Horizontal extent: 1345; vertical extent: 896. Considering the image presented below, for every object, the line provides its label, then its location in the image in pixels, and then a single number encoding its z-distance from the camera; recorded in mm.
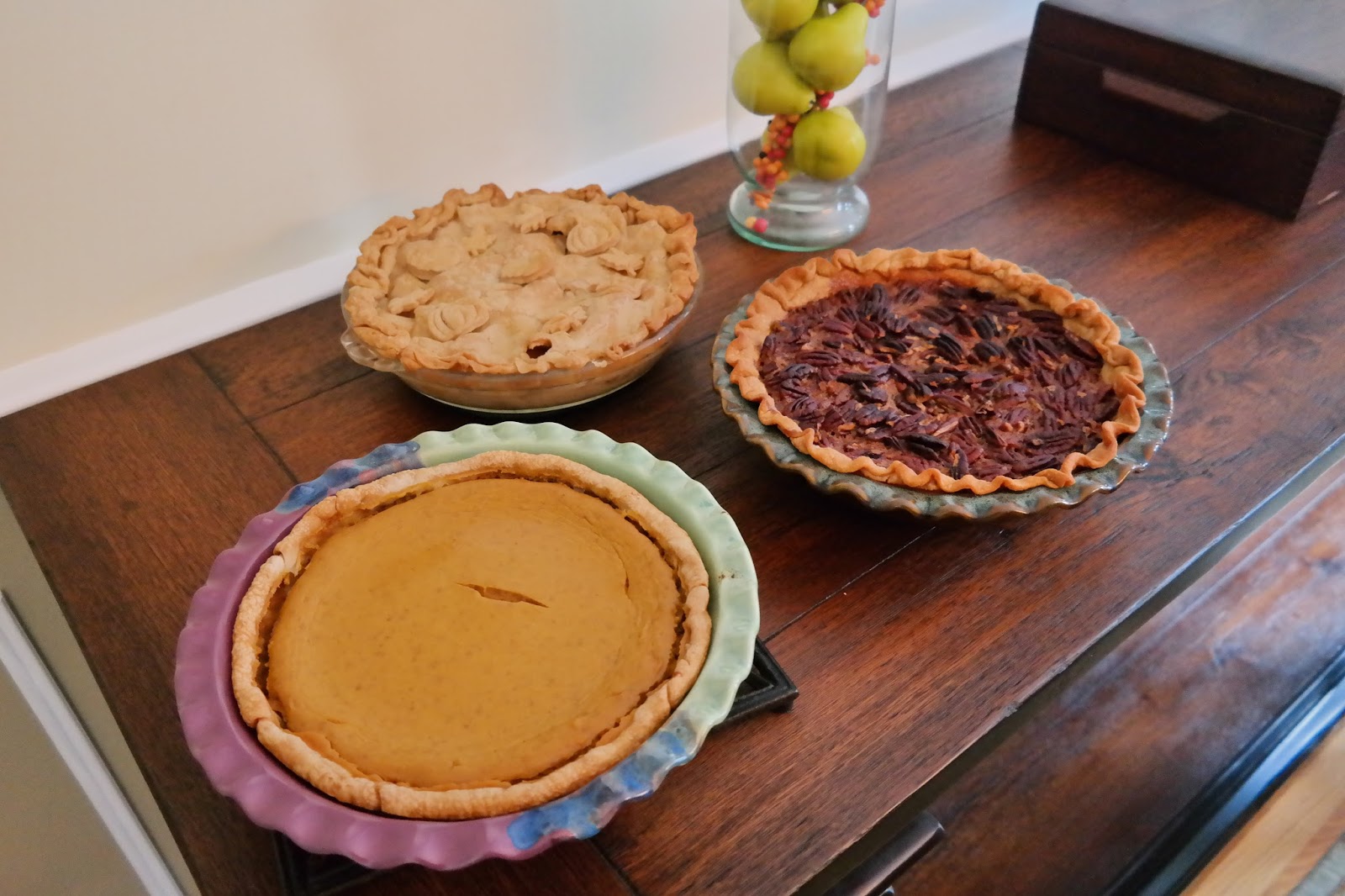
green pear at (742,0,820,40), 968
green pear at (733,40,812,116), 1021
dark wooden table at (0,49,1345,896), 630
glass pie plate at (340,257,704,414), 851
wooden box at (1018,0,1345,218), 1130
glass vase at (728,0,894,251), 986
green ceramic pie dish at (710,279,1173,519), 730
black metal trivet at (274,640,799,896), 581
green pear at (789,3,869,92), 974
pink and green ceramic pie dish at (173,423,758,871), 515
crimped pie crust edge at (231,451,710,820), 534
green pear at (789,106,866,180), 1060
